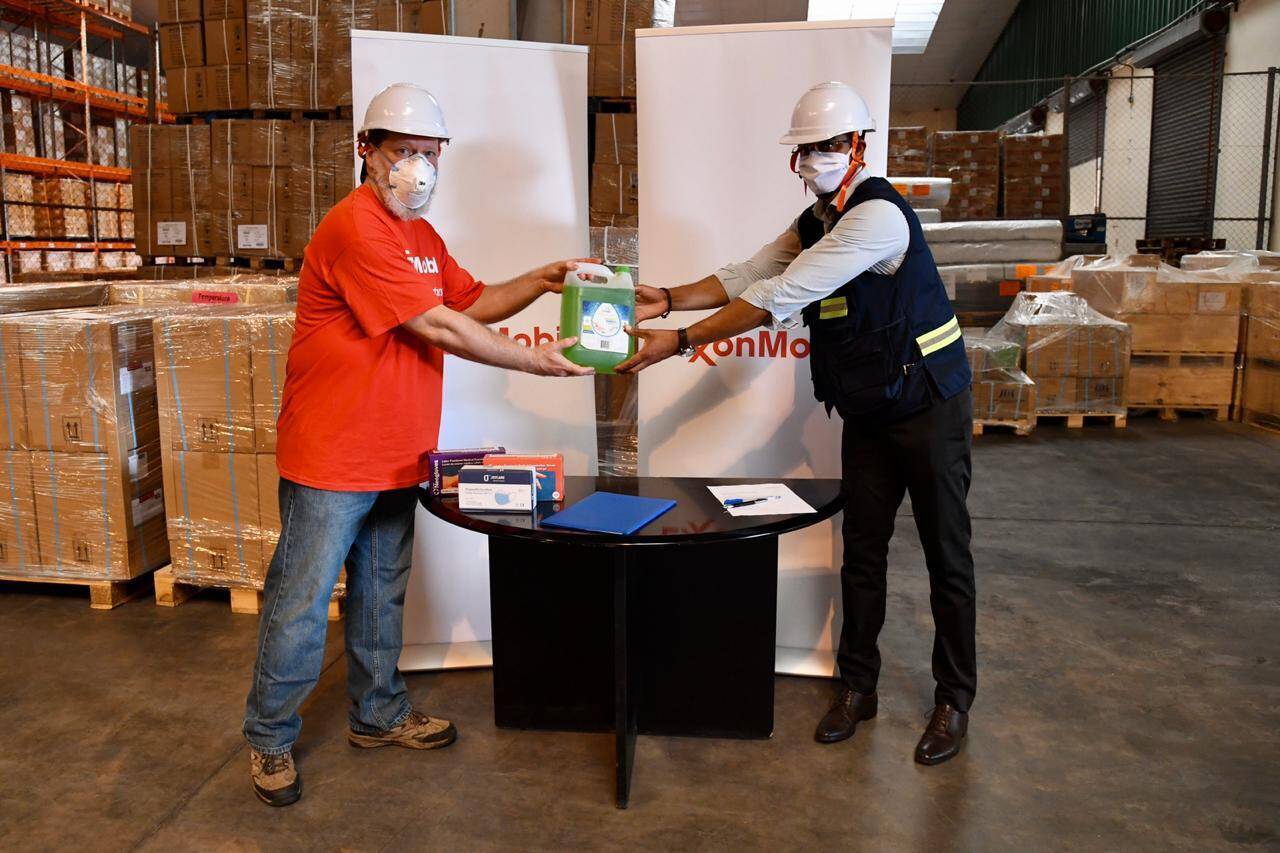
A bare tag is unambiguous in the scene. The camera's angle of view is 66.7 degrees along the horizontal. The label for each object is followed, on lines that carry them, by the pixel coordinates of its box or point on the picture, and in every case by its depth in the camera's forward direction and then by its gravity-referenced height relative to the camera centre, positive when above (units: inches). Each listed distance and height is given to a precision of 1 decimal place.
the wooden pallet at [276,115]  243.4 +41.0
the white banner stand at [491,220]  127.3 +7.4
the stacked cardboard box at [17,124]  413.4 +64.1
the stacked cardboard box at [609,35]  210.7 +52.2
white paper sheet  97.2 -23.1
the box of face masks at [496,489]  97.4 -21.2
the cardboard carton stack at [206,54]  242.7 +55.7
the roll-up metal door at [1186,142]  434.9 +63.6
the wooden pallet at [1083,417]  324.5 -47.1
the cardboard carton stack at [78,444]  157.1 -27.4
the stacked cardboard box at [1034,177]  432.5 +43.7
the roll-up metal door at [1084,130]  552.5 +84.6
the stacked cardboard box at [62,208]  435.2 +30.3
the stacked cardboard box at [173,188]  256.7 +23.2
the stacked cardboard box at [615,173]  217.2 +22.8
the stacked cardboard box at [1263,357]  304.5 -25.5
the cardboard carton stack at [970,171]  435.2 +46.7
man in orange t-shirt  95.6 -10.5
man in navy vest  103.4 -9.0
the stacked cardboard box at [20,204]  412.5 +30.4
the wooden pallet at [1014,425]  309.9 -47.2
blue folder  91.0 -23.1
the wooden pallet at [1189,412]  330.6 -46.2
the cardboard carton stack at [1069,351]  315.6 -24.2
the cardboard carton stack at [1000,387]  308.5 -35.3
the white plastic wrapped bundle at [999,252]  372.2 +9.1
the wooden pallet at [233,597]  159.8 -52.6
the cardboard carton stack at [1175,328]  318.3 -17.0
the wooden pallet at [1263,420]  307.9 -46.1
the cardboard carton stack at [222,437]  152.8 -25.5
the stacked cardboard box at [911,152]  430.3 +54.4
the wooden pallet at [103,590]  161.3 -52.2
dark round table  114.9 -42.7
